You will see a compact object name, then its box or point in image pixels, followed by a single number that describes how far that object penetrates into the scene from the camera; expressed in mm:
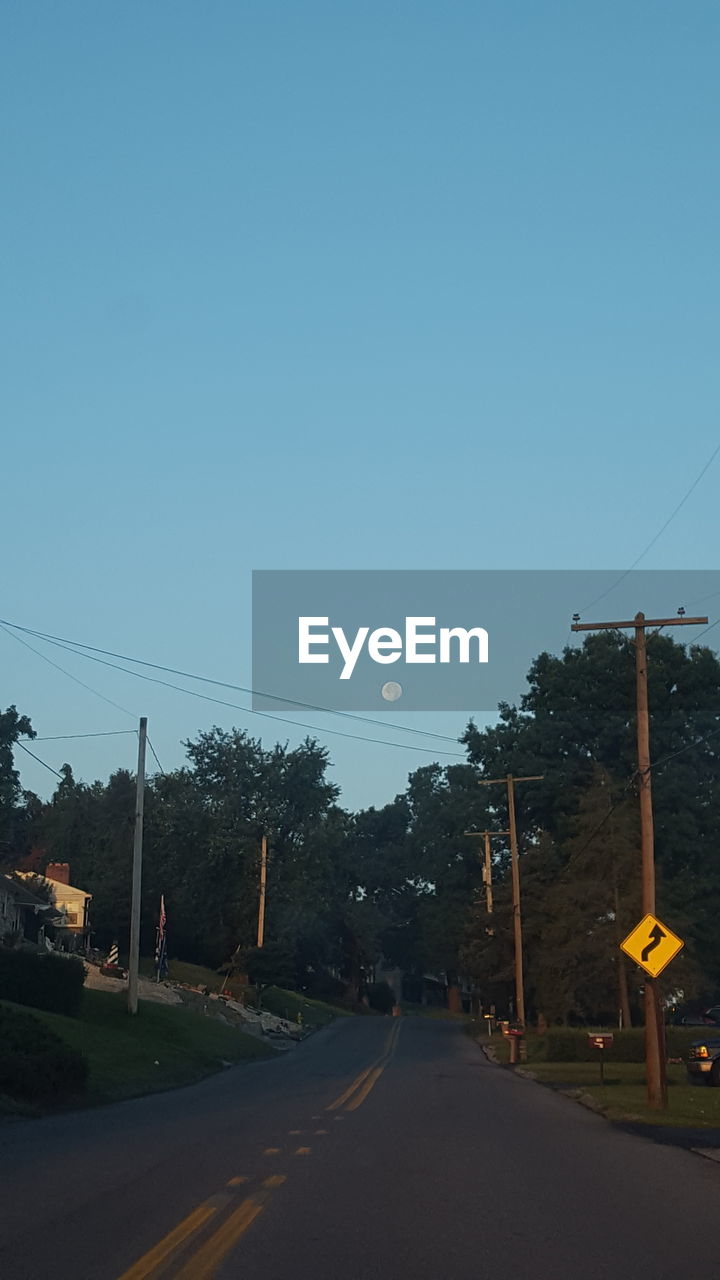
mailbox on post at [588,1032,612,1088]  30938
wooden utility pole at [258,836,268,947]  85125
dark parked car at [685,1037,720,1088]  33000
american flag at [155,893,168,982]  72250
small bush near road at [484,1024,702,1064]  45438
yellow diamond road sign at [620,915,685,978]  25984
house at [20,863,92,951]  94500
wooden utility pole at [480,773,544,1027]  56781
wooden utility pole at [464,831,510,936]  70125
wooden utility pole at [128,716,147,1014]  44156
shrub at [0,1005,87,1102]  23688
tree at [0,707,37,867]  65250
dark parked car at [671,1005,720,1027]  53312
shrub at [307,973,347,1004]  113669
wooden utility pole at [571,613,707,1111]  25734
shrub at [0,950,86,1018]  39625
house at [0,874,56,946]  77312
